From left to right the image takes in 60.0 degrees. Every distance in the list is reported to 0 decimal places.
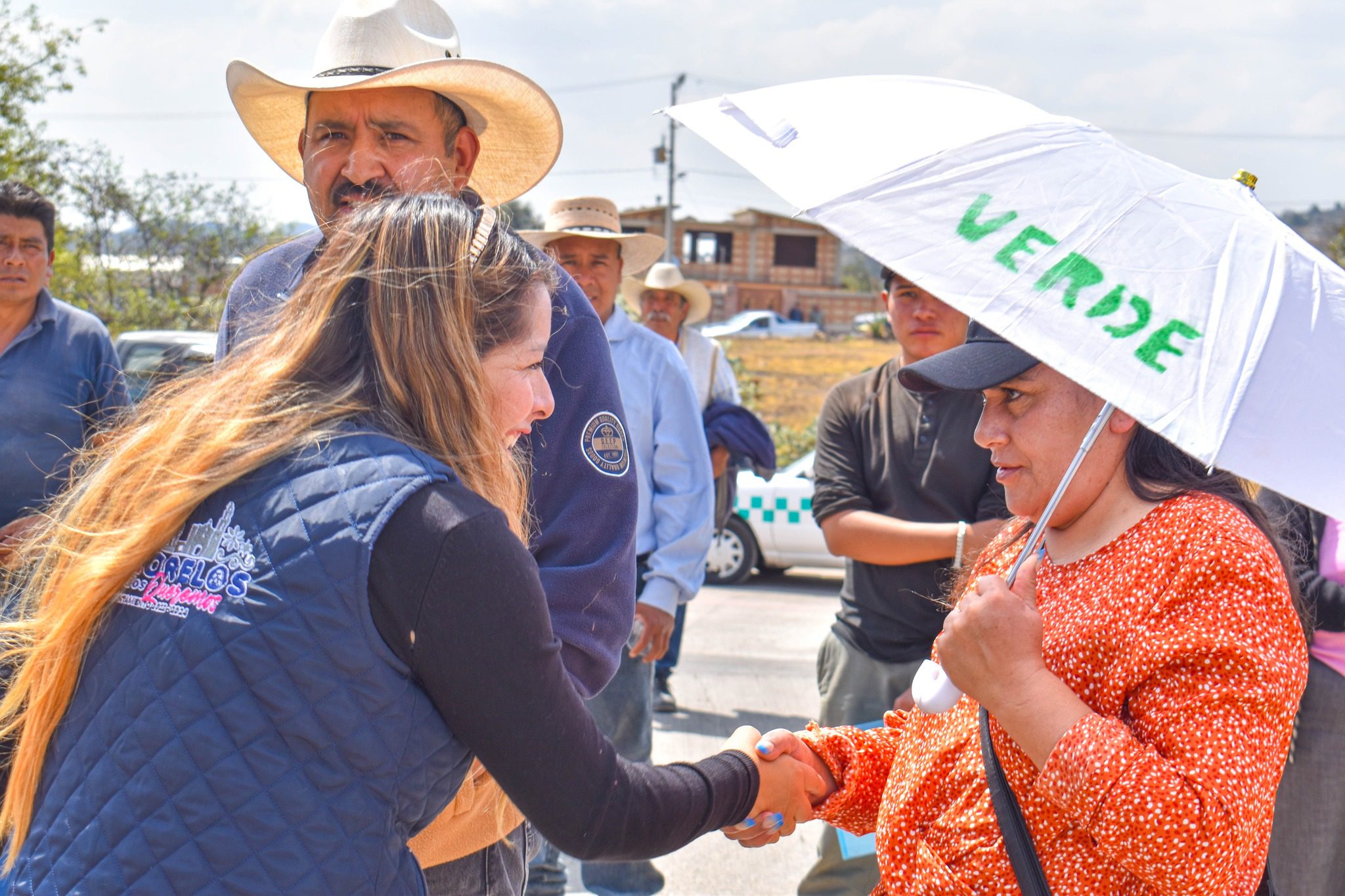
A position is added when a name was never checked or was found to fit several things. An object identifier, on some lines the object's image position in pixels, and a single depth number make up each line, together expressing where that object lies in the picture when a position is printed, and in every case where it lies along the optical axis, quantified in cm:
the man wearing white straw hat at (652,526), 405
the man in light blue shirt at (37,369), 445
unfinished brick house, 5553
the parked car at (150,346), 953
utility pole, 3659
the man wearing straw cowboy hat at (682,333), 654
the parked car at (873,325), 3878
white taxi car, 1014
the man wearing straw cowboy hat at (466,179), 212
